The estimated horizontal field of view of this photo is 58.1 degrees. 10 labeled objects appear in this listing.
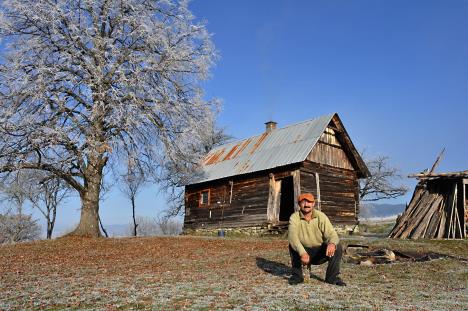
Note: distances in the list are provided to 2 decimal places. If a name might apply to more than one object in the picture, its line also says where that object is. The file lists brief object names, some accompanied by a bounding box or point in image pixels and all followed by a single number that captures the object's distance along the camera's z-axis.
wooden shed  18.33
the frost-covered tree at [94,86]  17.17
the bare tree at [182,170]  21.17
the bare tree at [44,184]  20.69
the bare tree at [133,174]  18.70
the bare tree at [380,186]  42.50
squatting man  7.21
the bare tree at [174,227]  72.97
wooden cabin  23.78
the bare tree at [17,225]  44.14
